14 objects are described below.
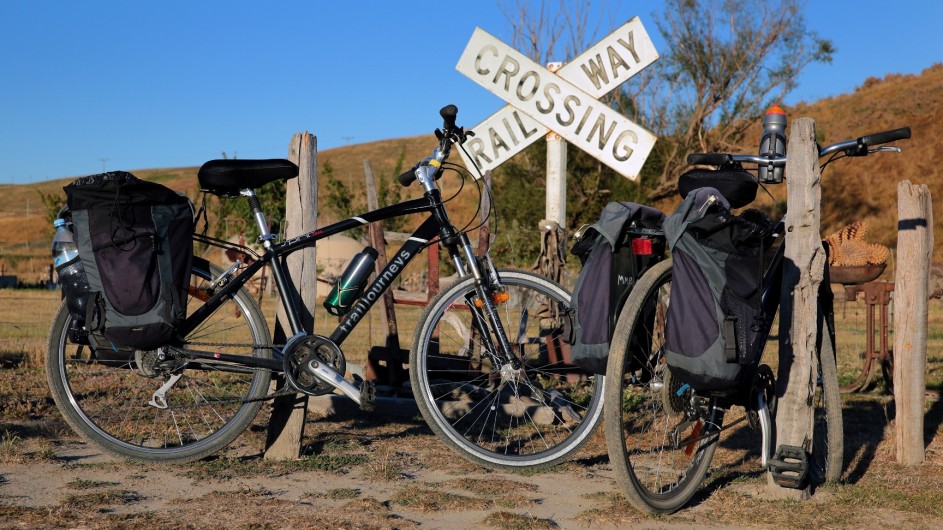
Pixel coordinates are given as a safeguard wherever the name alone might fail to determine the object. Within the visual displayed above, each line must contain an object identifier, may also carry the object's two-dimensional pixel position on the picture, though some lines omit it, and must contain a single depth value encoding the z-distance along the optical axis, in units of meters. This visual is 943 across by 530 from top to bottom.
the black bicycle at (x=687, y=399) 3.78
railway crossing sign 6.81
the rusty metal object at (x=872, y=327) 7.05
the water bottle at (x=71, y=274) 4.52
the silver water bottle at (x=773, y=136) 4.40
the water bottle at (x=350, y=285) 4.85
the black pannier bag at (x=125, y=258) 4.43
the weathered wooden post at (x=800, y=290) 4.13
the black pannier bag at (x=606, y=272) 4.05
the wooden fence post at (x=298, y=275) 4.89
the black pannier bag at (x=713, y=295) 3.68
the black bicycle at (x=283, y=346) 4.68
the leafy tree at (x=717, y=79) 27.02
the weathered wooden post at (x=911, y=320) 5.07
